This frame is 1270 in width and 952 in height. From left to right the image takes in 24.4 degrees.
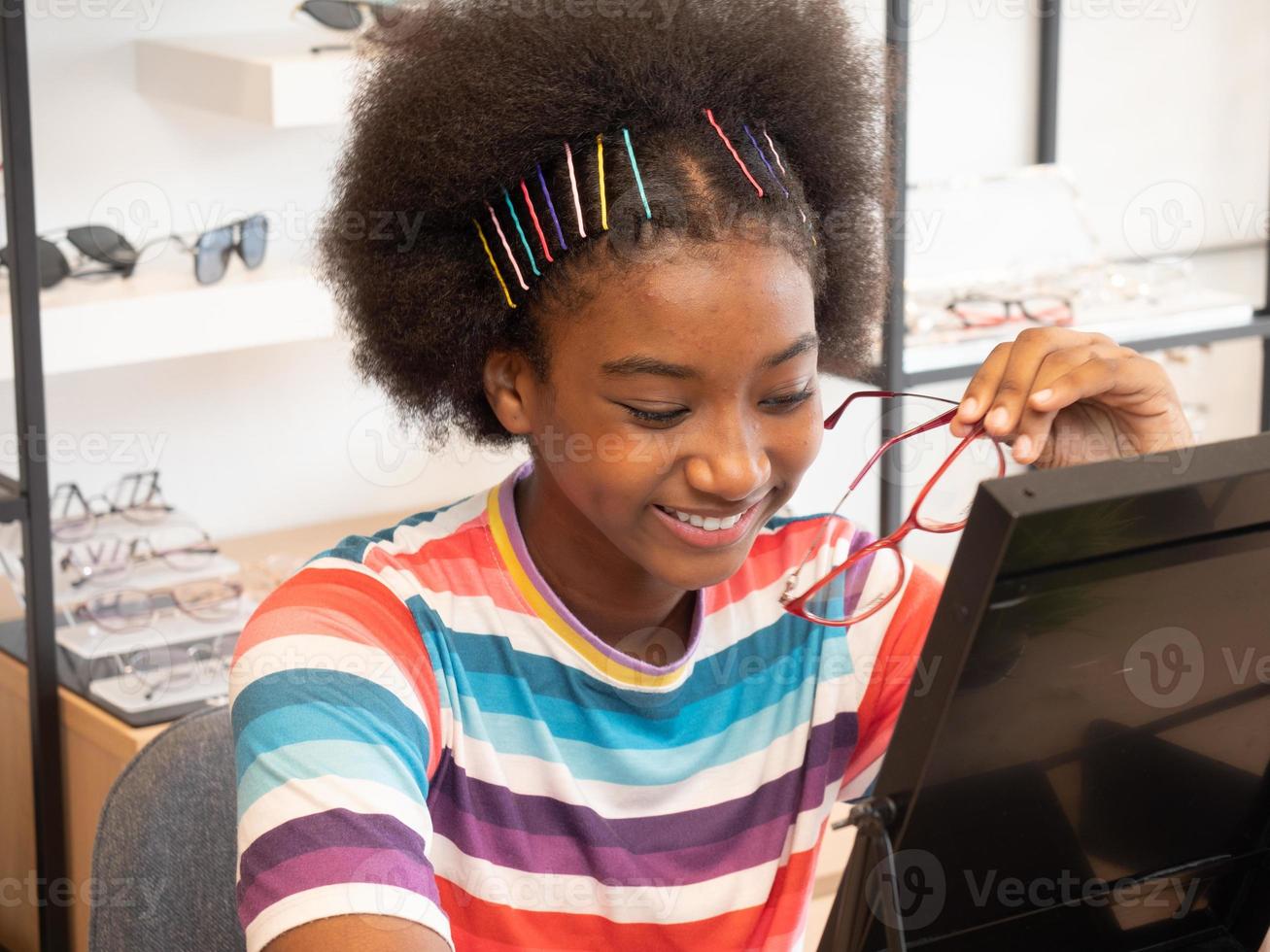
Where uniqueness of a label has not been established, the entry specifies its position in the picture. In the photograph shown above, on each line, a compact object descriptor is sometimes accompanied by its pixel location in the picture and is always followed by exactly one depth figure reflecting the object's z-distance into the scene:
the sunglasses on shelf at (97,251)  2.20
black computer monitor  1.16
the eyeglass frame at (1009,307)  2.48
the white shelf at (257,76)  2.16
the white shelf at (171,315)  2.12
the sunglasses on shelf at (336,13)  2.24
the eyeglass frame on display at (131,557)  2.27
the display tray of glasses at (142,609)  2.18
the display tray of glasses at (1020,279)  2.47
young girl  1.53
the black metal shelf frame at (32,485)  2.02
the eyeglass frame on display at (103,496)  2.35
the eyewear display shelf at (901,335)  2.27
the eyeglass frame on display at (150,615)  2.24
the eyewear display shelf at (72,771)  2.13
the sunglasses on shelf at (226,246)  2.22
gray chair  1.60
